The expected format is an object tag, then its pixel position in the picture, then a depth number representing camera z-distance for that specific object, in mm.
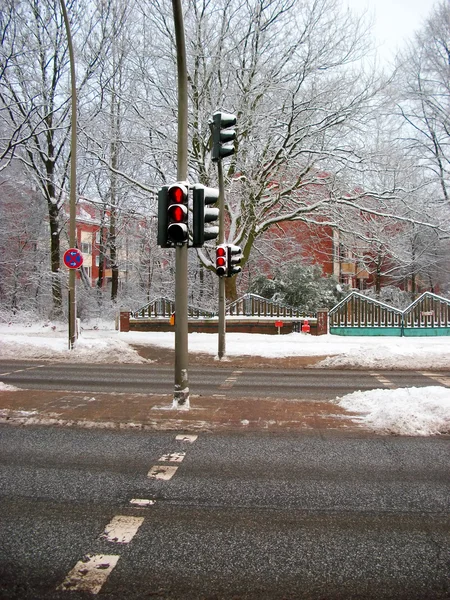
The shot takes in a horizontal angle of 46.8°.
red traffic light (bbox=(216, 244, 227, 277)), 13898
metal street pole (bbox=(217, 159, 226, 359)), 14412
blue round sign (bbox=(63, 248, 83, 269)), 15506
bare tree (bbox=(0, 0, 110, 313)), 22516
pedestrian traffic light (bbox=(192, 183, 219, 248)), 7602
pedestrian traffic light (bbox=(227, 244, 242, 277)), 14148
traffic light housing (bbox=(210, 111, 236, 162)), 11219
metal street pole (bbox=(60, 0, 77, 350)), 16000
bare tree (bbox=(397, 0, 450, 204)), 29734
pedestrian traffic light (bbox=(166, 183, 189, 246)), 7355
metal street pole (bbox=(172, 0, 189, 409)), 7773
